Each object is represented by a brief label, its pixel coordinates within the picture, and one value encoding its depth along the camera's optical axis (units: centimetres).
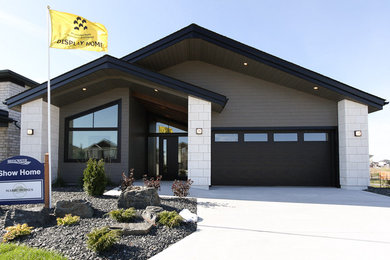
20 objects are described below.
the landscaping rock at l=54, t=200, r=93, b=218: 507
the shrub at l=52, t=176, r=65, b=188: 977
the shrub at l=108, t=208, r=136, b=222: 480
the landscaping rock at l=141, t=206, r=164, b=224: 475
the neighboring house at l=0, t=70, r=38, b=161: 1186
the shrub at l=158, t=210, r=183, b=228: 455
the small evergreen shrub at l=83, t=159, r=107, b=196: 727
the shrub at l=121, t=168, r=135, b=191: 741
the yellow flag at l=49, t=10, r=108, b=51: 656
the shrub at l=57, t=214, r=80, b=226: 460
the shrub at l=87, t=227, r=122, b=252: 341
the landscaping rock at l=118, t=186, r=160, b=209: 586
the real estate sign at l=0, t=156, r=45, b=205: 556
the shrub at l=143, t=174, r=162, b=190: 713
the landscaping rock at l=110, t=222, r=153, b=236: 412
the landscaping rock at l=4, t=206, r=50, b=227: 447
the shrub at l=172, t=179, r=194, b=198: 720
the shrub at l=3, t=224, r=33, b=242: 394
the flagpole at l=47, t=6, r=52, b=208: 642
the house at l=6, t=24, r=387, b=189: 973
